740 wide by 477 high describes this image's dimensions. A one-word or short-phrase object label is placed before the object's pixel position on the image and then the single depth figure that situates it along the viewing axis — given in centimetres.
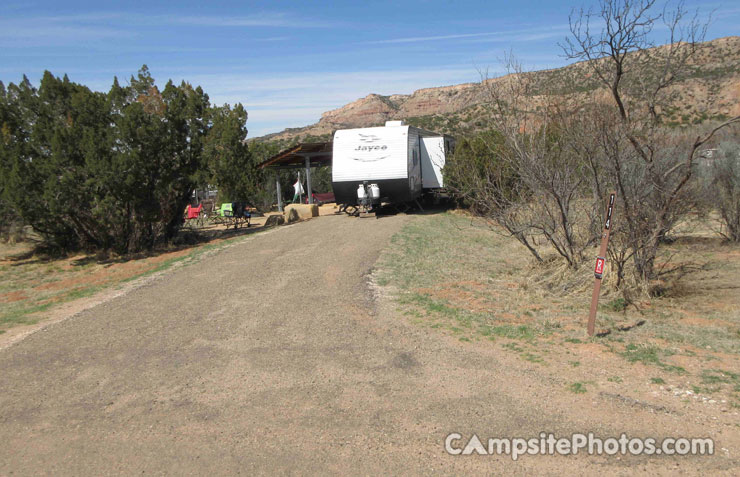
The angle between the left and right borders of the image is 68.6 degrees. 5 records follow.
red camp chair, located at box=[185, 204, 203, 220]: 2536
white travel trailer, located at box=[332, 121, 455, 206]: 1700
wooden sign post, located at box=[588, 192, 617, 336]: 554
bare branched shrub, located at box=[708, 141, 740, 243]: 1234
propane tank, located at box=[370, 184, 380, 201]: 1720
